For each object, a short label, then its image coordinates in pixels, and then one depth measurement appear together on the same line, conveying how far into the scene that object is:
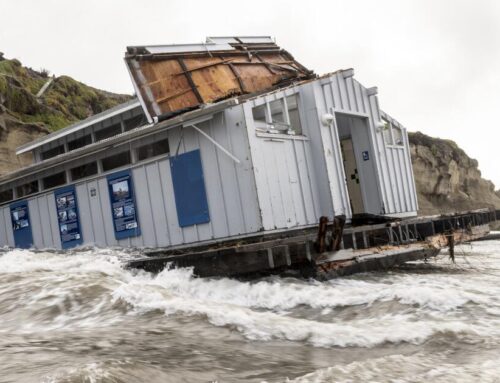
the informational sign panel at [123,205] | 13.67
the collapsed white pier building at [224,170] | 11.73
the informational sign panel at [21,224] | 16.69
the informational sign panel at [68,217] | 15.11
